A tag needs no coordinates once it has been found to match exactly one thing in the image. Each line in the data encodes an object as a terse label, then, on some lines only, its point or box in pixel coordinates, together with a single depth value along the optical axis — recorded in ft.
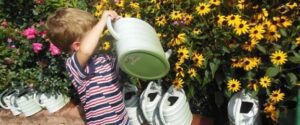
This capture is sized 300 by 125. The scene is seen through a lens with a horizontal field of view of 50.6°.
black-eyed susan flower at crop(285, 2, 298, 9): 5.59
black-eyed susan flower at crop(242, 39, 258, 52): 5.60
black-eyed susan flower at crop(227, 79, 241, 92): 5.82
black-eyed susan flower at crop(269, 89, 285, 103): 5.51
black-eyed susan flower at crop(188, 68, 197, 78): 6.17
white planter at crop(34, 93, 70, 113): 8.16
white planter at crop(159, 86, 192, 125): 6.39
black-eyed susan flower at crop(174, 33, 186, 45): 6.14
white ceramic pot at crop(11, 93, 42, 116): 8.22
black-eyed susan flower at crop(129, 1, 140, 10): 6.97
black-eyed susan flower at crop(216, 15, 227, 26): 5.84
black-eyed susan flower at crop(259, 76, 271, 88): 5.56
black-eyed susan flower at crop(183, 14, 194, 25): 6.29
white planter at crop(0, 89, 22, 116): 8.41
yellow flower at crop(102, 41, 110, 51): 6.43
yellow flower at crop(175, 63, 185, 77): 6.25
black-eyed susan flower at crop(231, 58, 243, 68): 5.74
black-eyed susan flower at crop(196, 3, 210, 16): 6.04
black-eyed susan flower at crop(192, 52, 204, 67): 6.05
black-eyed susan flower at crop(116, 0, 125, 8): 7.18
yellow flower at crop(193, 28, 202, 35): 6.15
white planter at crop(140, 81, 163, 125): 6.64
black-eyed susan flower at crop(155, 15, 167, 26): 6.50
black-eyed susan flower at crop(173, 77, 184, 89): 6.36
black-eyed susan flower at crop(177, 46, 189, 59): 6.15
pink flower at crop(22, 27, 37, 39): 7.59
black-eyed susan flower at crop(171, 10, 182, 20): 6.33
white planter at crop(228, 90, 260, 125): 5.82
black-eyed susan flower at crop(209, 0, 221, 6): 6.05
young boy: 4.99
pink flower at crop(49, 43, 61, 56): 7.44
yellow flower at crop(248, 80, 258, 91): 5.70
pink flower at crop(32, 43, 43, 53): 7.62
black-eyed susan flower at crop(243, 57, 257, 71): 5.66
